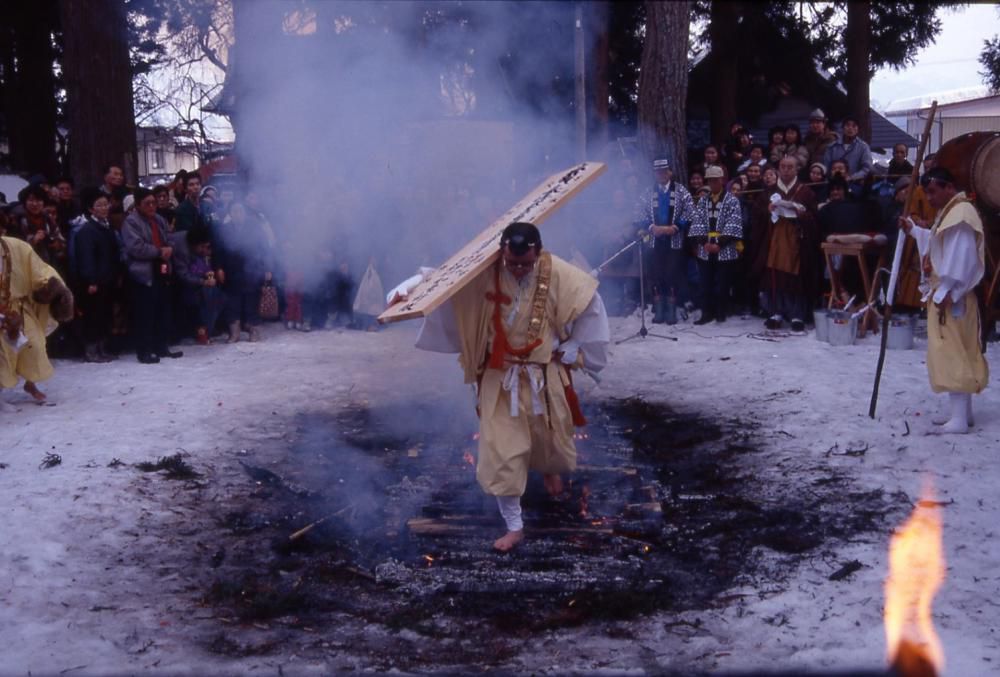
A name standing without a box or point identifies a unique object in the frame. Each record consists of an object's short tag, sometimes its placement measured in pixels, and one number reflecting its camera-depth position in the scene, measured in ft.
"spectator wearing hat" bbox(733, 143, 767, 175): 37.11
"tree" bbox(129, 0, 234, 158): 48.32
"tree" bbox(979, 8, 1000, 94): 58.49
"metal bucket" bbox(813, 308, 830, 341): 31.14
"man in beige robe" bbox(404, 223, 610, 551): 16.52
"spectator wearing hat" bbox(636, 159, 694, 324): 35.99
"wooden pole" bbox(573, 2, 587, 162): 32.14
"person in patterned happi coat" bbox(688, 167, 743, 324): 34.96
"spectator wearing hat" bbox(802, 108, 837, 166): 37.22
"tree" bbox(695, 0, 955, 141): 55.83
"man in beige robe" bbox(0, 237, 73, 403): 24.81
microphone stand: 32.96
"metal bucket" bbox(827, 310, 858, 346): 30.53
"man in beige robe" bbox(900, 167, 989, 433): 20.42
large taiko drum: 24.54
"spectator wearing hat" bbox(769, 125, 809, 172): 37.01
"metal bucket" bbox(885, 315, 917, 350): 29.48
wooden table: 31.46
